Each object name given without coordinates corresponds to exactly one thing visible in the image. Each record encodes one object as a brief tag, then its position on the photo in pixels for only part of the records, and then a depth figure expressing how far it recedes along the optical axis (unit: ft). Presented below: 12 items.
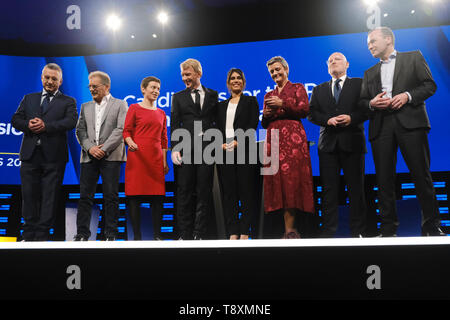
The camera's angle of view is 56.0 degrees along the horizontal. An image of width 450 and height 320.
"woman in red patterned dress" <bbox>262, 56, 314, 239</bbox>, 9.81
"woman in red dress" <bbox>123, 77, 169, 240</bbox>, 11.03
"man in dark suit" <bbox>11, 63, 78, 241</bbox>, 10.46
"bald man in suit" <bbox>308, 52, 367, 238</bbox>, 9.75
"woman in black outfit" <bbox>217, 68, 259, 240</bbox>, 9.98
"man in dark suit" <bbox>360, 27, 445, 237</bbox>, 8.89
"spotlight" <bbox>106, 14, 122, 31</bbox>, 13.80
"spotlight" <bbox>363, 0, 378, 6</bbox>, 13.05
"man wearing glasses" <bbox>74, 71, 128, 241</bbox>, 10.80
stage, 5.90
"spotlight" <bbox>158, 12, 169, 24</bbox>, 14.66
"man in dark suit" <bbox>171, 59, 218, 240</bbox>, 10.28
